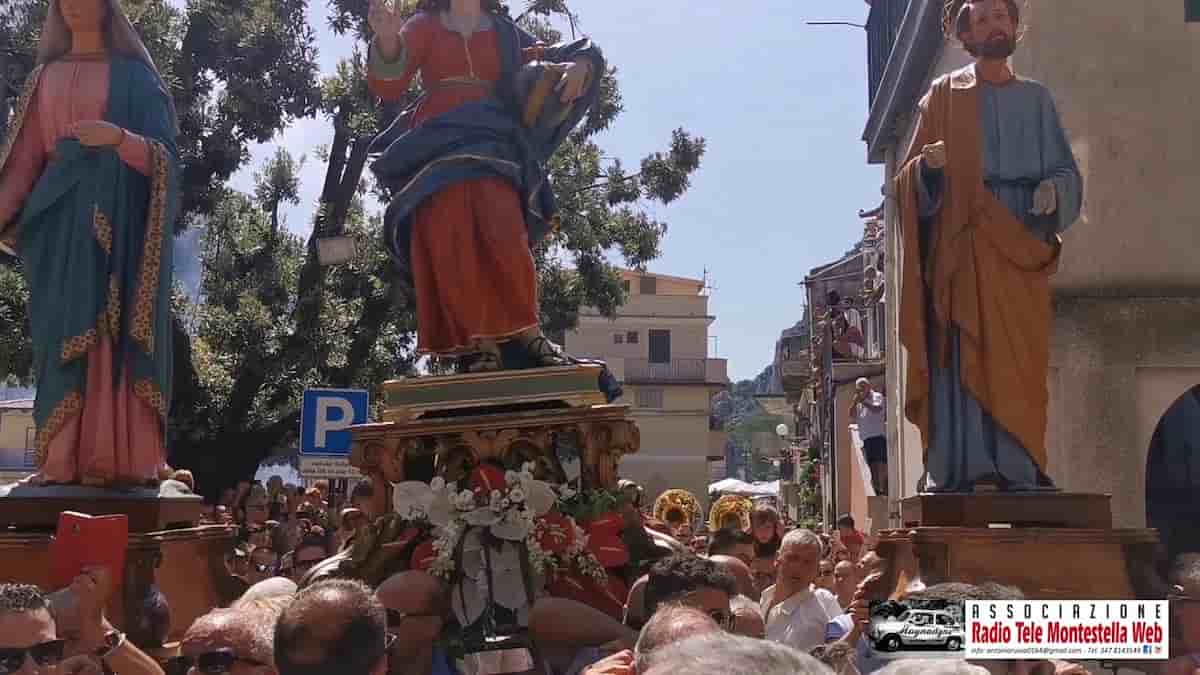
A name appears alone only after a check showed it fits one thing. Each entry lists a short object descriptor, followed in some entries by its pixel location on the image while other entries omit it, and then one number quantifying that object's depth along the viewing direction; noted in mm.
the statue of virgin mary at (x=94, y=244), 6480
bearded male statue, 5934
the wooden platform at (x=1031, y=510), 5684
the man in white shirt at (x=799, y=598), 5762
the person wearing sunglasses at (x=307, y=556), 7375
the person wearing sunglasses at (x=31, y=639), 3648
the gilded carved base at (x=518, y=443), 6285
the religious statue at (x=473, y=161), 6668
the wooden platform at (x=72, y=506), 6227
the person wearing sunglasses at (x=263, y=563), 8086
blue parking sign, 10227
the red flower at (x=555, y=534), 5926
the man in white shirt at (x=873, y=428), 19750
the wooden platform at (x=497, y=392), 6383
